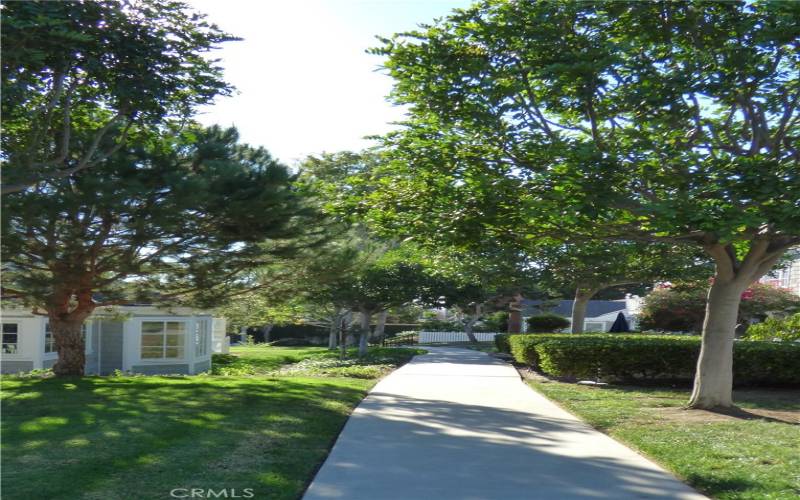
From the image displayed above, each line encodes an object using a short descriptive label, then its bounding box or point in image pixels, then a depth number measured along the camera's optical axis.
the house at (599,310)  46.08
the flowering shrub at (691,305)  27.83
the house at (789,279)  30.67
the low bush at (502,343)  26.14
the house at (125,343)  21.11
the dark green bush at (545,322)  33.56
